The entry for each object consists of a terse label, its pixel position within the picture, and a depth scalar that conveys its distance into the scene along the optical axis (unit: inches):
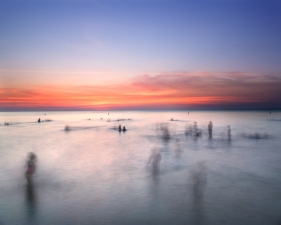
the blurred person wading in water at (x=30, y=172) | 628.8
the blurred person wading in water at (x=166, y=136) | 1603.3
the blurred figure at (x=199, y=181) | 556.1
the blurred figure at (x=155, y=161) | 791.8
